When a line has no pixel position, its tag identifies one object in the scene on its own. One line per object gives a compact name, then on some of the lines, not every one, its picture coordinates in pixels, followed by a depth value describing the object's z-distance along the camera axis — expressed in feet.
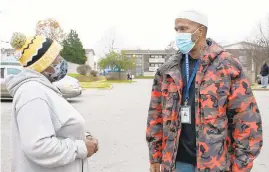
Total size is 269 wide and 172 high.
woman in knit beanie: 6.84
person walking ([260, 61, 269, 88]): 83.51
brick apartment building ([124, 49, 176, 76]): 367.86
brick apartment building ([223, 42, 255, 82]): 147.72
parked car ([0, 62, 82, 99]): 48.48
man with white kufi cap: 7.93
